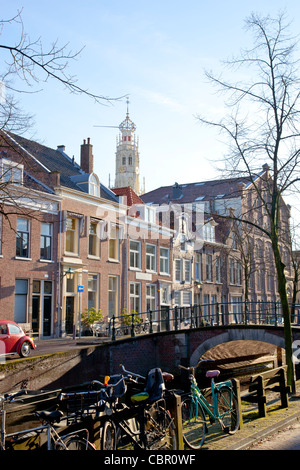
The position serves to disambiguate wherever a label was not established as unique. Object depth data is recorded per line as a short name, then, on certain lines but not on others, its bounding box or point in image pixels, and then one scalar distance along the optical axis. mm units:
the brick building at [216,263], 36906
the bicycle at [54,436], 5488
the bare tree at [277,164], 12781
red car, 15406
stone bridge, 14625
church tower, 103625
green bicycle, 7535
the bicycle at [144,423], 6438
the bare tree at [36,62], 6719
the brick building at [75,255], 22047
